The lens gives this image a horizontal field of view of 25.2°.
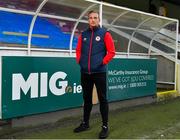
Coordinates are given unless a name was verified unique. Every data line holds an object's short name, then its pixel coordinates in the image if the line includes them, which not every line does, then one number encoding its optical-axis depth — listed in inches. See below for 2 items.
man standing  242.5
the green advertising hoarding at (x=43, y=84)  250.2
